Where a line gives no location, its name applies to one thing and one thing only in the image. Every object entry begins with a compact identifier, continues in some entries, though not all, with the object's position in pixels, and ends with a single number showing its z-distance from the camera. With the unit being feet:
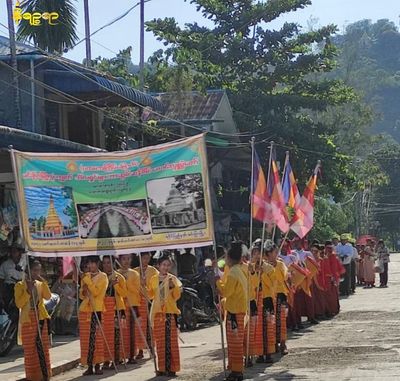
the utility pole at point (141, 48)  94.12
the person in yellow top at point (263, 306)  42.27
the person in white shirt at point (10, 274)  49.90
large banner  37.40
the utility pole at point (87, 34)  86.48
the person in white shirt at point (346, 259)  92.99
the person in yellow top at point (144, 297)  44.17
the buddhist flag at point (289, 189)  51.53
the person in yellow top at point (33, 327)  38.14
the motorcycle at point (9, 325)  47.07
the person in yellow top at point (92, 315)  41.24
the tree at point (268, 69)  117.29
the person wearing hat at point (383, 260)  104.99
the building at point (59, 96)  70.64
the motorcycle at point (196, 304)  60.64
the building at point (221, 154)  103.40
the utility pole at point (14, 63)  61.21
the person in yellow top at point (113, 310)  42.75
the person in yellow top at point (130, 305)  44.32
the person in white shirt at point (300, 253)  60.49
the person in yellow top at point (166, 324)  39.22
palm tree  78.43
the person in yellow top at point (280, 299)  44.75
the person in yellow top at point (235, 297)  37.60
